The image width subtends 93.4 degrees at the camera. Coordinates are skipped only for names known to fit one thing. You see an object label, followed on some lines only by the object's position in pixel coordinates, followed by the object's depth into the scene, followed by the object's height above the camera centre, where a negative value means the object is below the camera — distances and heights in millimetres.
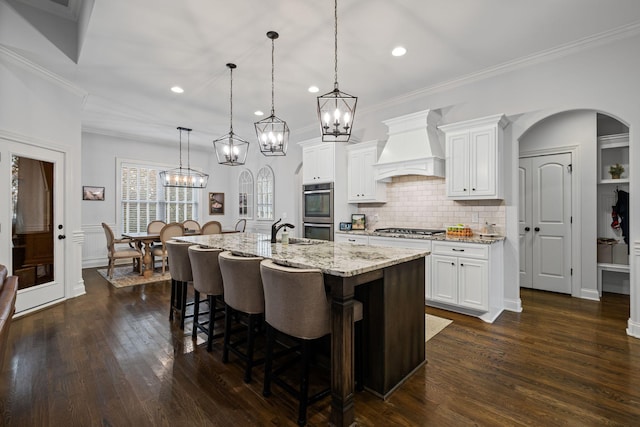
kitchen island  1832 -675
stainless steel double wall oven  5203 +34
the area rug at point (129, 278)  5176 -1185
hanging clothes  4223 +5
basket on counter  3955 -251
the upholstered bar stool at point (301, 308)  1832 -597
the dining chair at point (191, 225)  7845 -304
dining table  5660 -588
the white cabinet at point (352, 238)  4512 -396
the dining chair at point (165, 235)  5695 -415
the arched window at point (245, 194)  8347 +533
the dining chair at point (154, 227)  6934 -312
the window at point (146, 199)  7422 +379
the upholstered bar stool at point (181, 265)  3139 -541
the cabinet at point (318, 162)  5176 +910
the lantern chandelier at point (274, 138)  3309 +835
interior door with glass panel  3584 -105
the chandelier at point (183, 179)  6909 +814
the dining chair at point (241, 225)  8414 -333
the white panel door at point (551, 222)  4465 -157
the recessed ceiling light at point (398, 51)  3354 +1831
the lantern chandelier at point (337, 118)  2572 +815
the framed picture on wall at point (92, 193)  6734 +480
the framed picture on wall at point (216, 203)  8914 +292
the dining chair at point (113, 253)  5574 -744
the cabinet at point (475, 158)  3656 +687
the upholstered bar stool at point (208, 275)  2715 -568
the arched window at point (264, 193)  7551 +507
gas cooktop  4316 -276
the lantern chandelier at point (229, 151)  3827 +814
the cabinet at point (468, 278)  3430 -791
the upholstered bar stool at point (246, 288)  2250 -574
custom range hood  4121 +928
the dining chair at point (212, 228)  6469 -326
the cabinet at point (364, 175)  4867 +627
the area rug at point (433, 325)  3135 -1262
